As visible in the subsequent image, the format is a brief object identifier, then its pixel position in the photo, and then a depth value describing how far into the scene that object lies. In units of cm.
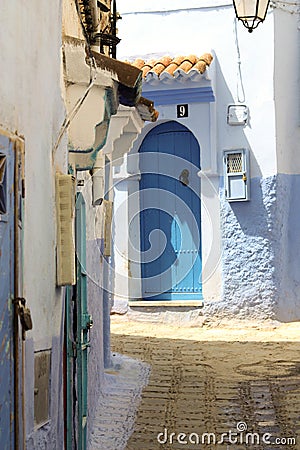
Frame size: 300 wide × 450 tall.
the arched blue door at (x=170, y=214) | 1310
